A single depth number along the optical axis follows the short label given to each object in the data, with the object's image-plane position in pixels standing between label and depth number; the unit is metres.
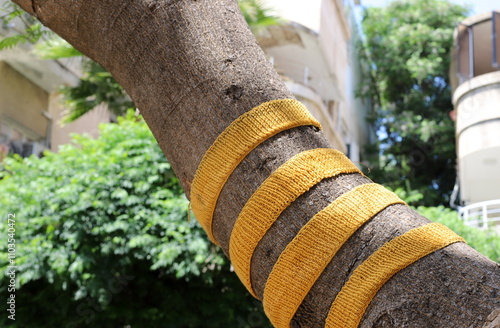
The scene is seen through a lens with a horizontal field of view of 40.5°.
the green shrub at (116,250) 7.43
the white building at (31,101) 12.31
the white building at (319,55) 14.58
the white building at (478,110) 15.27
